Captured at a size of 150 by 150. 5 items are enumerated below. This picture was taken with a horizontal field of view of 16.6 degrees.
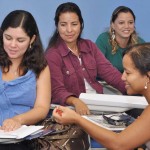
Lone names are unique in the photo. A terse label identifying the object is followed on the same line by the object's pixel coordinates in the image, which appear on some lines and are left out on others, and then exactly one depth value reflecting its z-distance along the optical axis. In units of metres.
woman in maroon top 3.45
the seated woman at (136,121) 2.19
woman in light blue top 2.85
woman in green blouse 4.47
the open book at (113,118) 2.63
